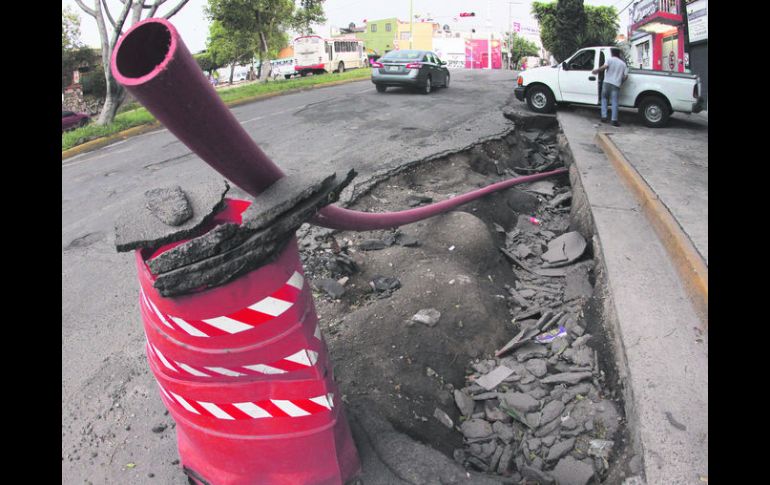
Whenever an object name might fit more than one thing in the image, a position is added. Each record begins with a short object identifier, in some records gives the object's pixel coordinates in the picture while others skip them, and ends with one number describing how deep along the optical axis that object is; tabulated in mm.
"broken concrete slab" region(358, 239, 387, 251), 5215
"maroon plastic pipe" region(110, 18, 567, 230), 1442
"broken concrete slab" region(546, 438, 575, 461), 2954
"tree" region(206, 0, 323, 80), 23188
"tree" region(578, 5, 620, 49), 21088
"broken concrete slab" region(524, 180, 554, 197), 7551
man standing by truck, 10719
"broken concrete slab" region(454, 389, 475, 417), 3361
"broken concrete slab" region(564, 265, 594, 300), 4594
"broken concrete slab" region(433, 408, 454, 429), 3182
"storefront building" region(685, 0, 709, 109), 13486
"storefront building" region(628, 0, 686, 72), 16309
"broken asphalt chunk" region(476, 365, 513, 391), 3604
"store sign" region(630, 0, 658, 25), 20359
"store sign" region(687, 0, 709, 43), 13391
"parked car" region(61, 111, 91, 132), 22172
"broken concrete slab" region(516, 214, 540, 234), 6457
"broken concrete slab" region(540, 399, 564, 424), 3253
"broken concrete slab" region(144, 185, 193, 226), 1971
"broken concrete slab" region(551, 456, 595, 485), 2750
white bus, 35906
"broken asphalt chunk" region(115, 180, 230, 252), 1934
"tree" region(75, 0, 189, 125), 13141
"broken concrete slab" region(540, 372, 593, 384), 3492
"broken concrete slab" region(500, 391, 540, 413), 3379
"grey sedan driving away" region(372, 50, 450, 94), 14812
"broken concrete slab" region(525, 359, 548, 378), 3664
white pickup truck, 10680
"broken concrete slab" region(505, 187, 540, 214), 7027
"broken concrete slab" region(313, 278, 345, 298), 4504
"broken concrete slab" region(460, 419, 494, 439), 3193
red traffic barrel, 2006
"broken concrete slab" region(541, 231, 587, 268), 5289
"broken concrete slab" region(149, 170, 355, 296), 1846
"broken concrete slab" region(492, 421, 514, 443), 3172
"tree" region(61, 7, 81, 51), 30641
